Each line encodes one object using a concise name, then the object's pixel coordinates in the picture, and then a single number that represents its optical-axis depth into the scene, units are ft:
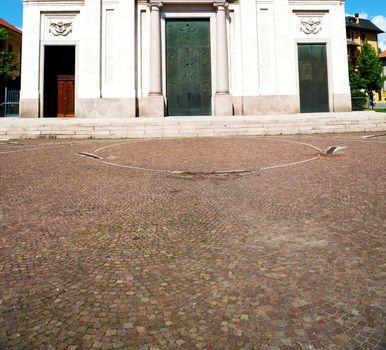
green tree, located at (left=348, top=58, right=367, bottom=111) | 102.83
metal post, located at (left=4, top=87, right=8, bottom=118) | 86.23
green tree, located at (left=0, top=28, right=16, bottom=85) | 123.75
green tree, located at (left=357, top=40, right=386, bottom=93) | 179.42
